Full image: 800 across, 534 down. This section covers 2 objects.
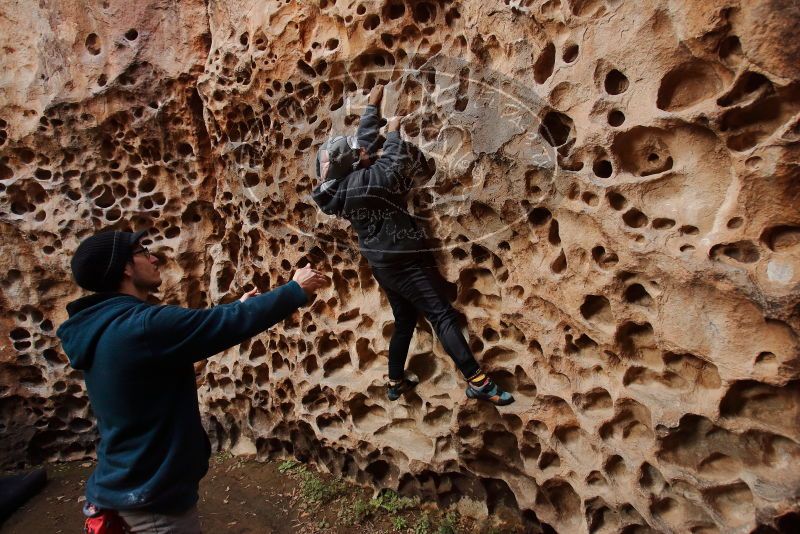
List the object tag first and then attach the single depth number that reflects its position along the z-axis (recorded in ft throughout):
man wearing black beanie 5.93
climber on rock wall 9.08
